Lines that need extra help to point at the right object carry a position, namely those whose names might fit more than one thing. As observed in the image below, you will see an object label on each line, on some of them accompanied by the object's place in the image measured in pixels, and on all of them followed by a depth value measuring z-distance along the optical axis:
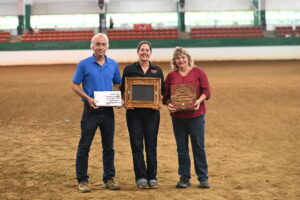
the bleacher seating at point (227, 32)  33.50
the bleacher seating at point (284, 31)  33.44
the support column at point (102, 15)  35.81
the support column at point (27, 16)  37.12
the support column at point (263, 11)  36.56
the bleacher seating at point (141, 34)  33.81
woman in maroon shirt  6.09
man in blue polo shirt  5.97
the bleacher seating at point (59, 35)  32.94
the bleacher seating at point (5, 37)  32.94
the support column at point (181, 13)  36.94
